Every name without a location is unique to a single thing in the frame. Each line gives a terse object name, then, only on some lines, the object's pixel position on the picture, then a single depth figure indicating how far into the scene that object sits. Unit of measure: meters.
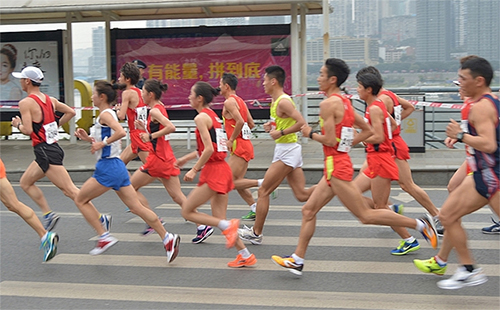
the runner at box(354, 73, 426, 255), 6.53
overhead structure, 13.63
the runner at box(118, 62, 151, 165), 8.61
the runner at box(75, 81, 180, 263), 6.58
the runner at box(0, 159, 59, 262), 6.38
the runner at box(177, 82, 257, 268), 6.13
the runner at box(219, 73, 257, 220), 7.69
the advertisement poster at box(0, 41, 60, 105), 16.47
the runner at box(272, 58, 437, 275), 5.64
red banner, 15.55
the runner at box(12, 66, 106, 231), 7.14
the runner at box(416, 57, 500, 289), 5.05
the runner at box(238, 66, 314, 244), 6.90
